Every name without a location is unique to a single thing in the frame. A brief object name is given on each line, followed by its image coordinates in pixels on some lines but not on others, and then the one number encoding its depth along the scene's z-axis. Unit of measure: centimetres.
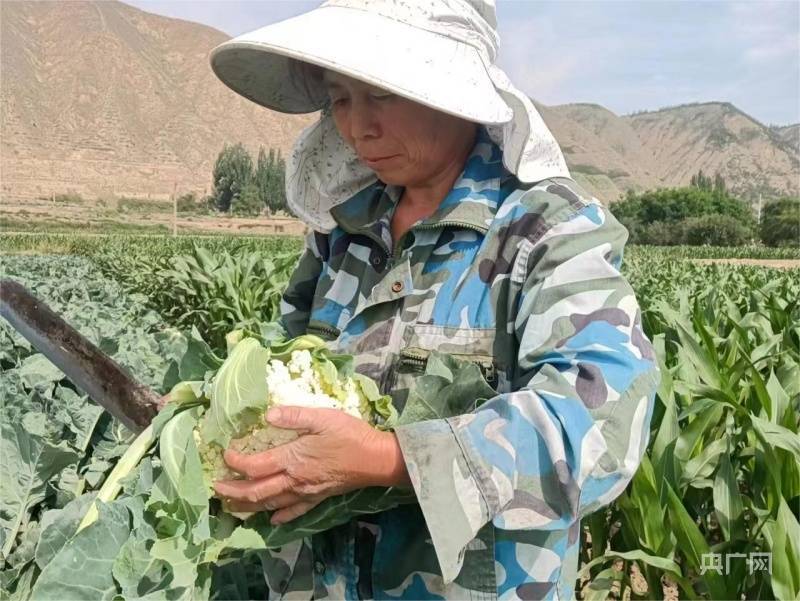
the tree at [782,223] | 5762
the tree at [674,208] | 7006
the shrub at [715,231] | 6075
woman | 110
